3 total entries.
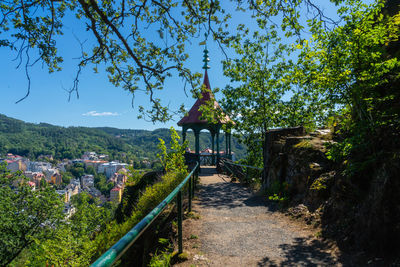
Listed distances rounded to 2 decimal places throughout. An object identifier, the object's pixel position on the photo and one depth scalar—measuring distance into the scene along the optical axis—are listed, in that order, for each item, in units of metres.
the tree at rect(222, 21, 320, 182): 10.96
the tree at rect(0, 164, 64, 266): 16.64
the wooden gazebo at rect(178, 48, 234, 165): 15.75
